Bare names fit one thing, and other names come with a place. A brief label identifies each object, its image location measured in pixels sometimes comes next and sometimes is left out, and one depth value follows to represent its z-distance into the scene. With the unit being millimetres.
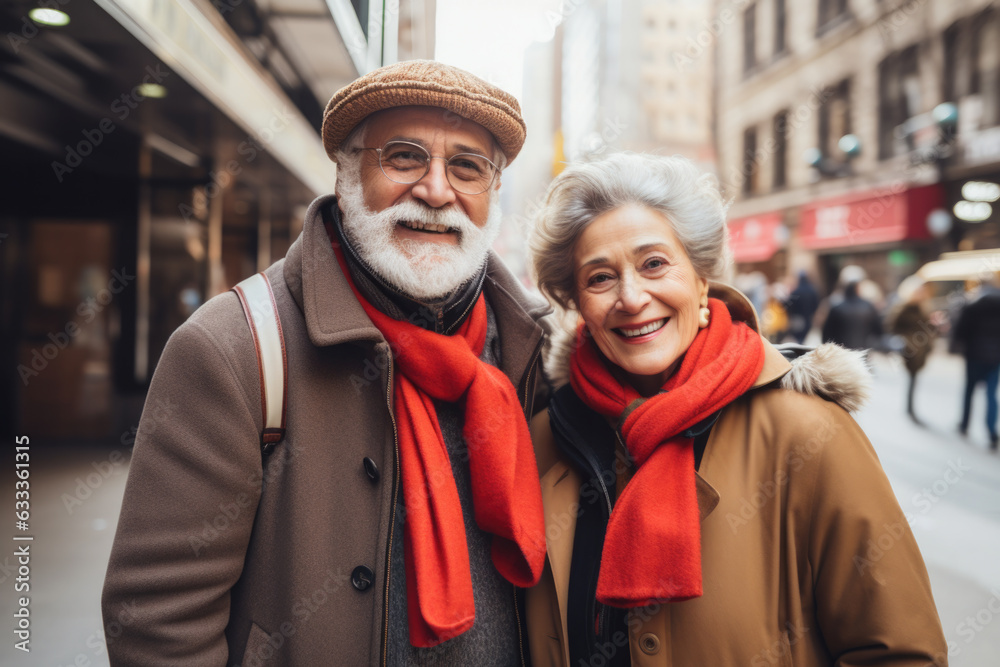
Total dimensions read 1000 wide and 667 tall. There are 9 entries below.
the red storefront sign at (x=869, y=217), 13203
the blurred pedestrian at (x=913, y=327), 7938
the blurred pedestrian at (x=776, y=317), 12578
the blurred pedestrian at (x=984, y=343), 6996
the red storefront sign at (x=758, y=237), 18906
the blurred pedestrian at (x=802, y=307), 11305
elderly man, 1419
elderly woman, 1492
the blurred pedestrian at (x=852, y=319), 9141
